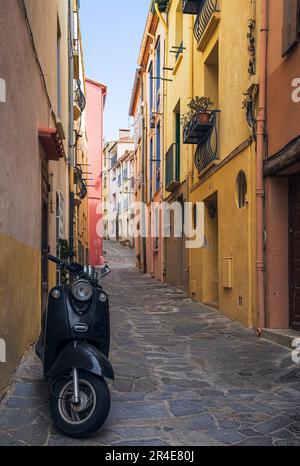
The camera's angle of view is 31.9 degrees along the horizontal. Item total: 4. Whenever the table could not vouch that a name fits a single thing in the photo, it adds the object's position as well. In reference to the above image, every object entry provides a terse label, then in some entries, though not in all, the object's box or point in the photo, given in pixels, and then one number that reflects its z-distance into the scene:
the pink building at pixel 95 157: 29.34
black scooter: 3.45
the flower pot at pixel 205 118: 10.23
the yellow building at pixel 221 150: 7.97
